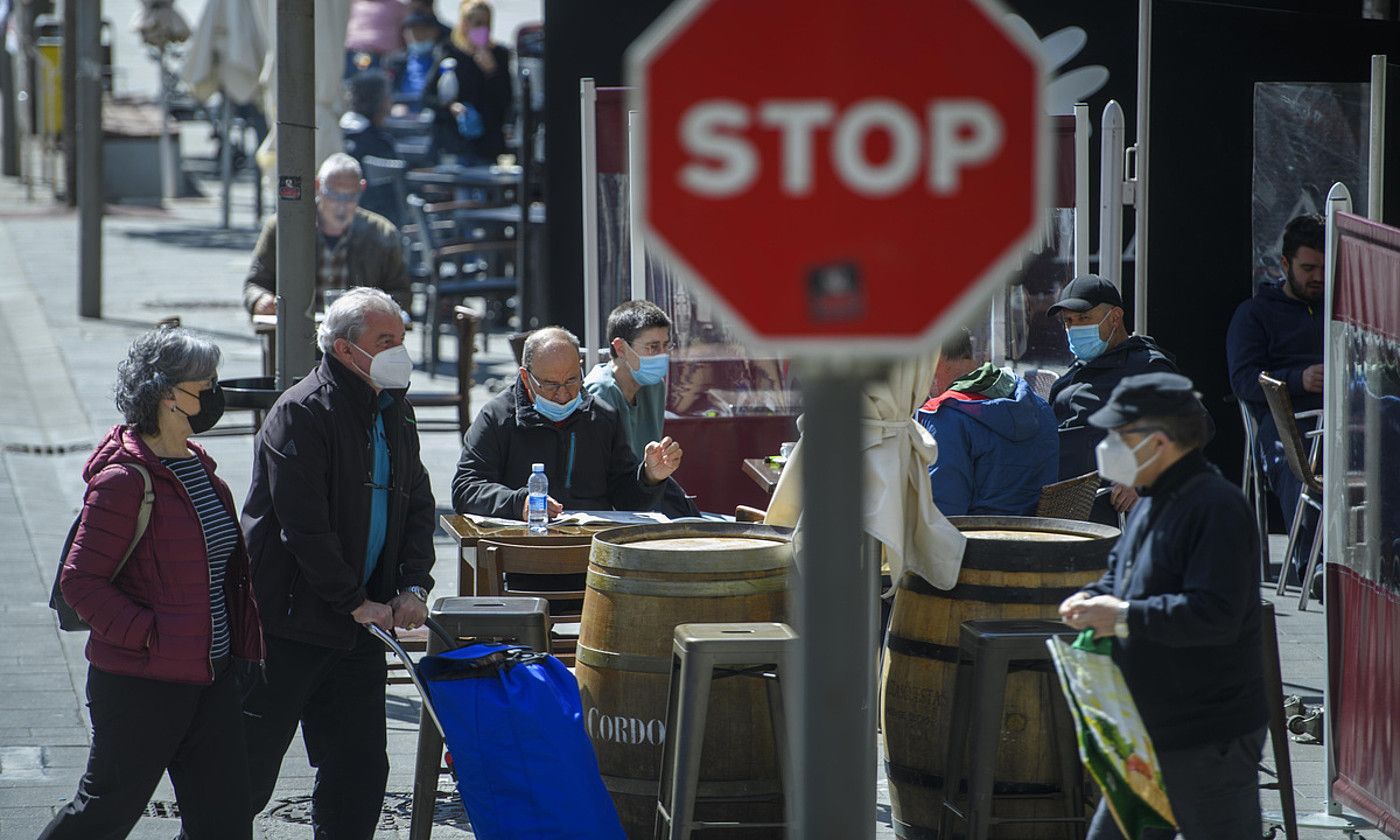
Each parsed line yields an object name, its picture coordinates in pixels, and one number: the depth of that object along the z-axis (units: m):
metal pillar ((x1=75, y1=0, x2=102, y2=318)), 32.37
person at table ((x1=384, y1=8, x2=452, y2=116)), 40.41
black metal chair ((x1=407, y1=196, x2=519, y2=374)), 28.69
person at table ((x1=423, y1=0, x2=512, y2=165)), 35.75
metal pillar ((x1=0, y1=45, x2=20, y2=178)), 58.75
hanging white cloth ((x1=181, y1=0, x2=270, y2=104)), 41.06
